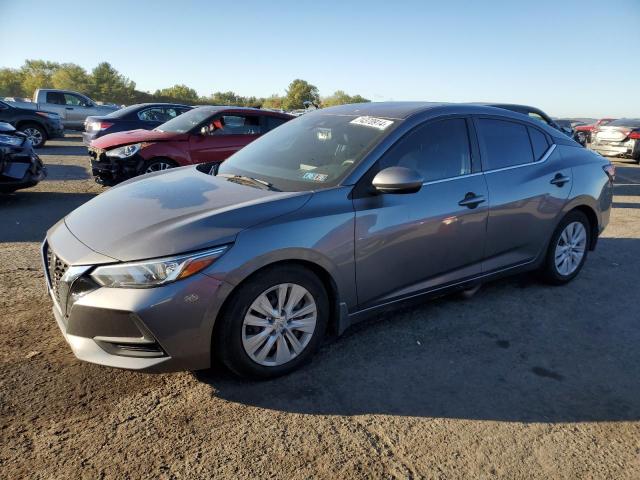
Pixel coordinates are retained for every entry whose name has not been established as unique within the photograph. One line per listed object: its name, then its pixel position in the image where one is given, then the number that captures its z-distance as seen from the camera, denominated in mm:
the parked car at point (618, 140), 15023
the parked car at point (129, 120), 10969
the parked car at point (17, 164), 6934
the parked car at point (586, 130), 21031
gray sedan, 2514
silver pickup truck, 18672
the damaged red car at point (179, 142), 7551
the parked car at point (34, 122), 13688
